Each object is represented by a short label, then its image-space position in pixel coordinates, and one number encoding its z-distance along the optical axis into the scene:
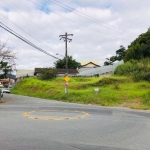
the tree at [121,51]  88.50
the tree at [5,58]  28.77
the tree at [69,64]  82.34
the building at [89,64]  95.81
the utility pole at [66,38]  35.28
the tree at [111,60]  88.43
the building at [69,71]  69.96
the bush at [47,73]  46.84
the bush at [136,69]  34.59
